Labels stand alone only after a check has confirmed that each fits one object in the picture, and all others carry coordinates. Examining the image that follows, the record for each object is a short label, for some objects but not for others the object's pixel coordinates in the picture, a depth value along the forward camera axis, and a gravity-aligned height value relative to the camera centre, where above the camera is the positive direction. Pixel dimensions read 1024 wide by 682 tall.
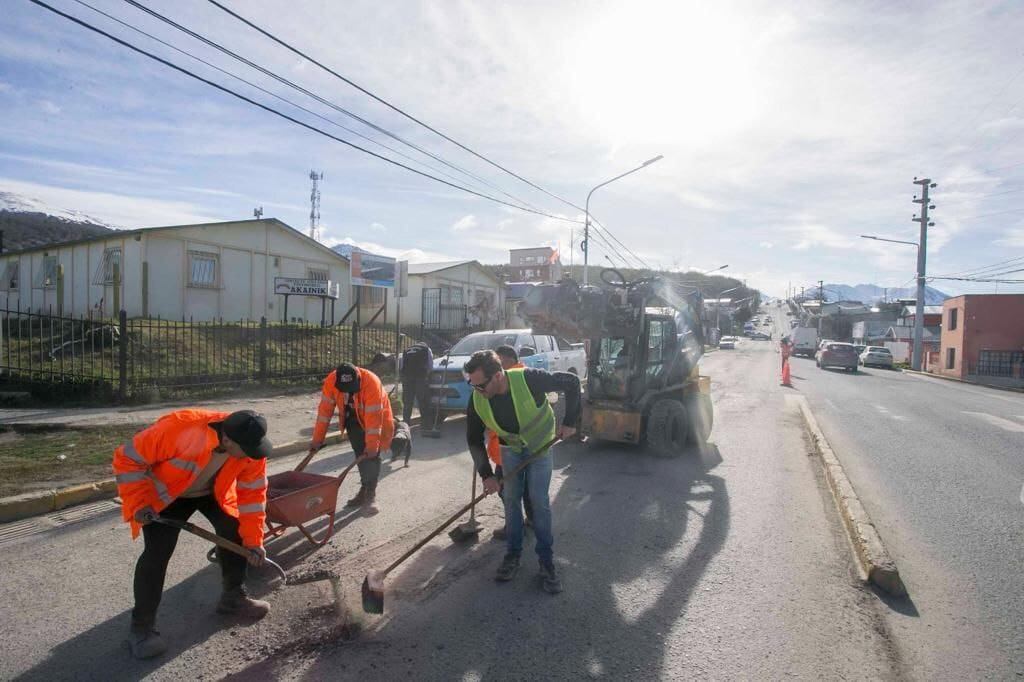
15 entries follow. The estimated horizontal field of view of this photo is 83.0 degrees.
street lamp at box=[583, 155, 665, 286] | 26.27 +3.84
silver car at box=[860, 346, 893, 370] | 35.41 -1.57
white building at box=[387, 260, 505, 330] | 26.78 +1.03
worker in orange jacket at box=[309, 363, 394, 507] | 5.29 -0.92
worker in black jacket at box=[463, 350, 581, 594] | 4.05 -0.78
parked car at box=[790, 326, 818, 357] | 43.97 -0.80
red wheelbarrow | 3.97 -1.34
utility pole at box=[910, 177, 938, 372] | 34.37 +3.52
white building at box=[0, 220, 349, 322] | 17.67 +1.36
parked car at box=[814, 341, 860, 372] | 28.97 -1.29
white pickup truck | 9.84 -0.74
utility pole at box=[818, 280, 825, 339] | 67.00 +3.53
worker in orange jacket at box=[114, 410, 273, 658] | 3.06 -0.91
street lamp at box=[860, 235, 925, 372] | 34.06 +0.66
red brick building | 28.84 -0.18
